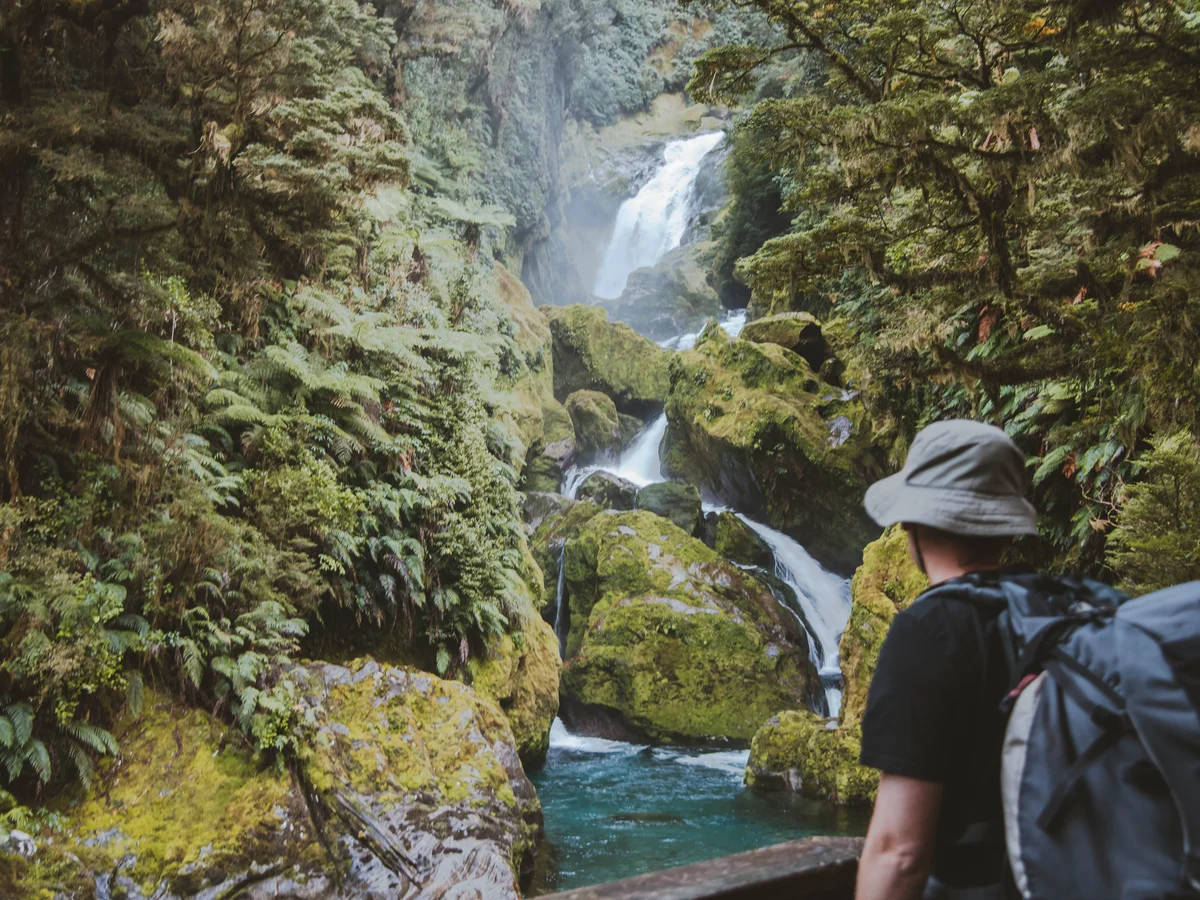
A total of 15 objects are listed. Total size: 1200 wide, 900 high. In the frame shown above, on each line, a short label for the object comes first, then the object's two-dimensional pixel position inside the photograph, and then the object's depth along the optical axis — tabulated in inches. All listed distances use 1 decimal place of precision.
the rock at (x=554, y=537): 588.7
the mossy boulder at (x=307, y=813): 169.0
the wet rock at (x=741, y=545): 603.8
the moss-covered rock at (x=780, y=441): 612.4
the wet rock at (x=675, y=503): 650.8
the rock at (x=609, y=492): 708.0
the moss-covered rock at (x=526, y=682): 344.8
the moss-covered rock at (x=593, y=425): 884.0
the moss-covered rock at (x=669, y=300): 1219.9
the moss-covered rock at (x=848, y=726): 348.8
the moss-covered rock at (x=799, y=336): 767.7
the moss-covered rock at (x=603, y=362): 948.0
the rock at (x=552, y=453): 767.7
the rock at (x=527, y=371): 675.7
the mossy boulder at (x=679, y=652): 466.3
